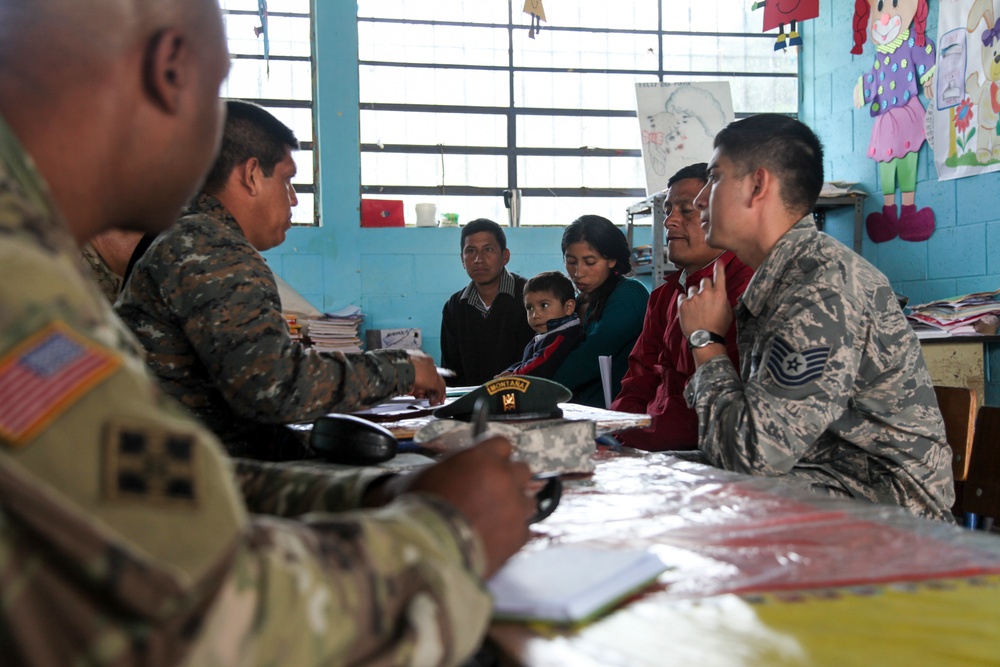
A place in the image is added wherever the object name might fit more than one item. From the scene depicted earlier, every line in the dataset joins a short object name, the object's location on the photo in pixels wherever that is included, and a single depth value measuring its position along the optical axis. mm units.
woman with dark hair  2947
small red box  5195
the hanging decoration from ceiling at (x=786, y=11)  4395
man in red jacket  2168
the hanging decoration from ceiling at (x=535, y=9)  4711
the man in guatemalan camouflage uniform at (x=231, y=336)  1382
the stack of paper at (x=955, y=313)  3451
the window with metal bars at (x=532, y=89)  5340
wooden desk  3375
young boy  3156
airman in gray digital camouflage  1362
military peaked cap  1476
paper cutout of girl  4211
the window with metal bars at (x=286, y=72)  5133
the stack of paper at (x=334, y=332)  4684
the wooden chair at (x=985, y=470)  1585
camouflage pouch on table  1117
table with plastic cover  521
